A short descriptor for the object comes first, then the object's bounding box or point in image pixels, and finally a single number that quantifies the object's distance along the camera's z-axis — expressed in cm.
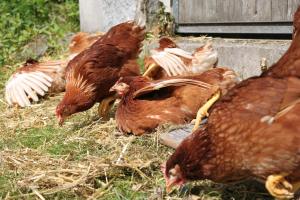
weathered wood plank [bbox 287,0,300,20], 443
